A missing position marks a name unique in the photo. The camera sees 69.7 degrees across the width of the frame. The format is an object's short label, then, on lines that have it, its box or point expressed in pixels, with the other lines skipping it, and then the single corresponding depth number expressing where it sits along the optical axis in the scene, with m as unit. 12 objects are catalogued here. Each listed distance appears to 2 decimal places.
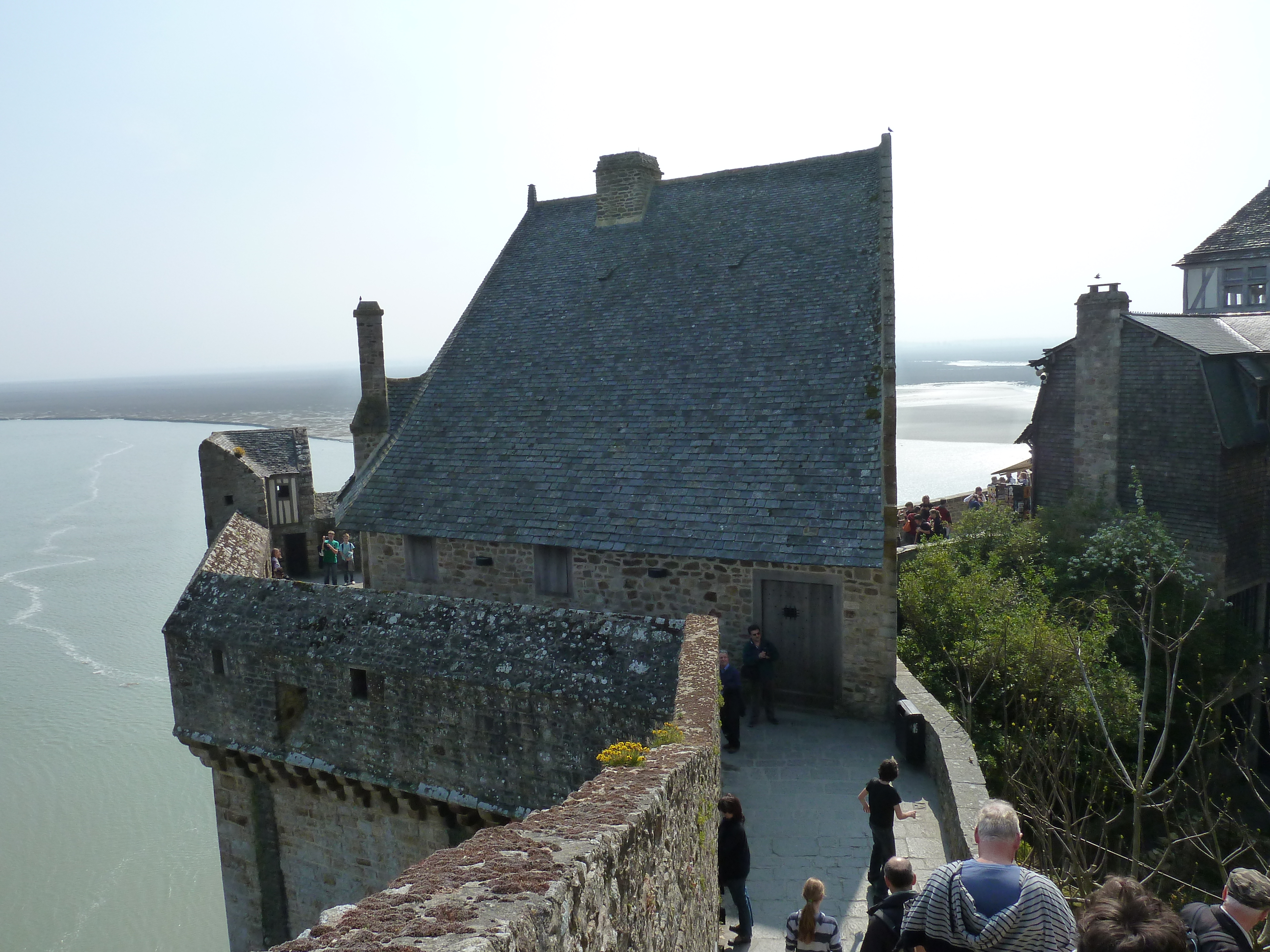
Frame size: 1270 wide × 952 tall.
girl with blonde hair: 6.55
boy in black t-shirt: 7.87
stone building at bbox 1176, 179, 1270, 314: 27.05
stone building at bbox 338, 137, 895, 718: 12.99
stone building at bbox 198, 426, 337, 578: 20.89
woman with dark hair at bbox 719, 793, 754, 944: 7.35
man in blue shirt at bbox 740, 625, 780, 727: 12.34
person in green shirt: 21.80
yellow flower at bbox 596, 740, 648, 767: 5.74
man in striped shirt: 3.72
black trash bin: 11.09
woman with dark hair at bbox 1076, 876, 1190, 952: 3.27
